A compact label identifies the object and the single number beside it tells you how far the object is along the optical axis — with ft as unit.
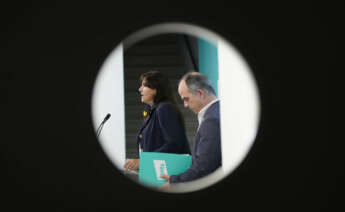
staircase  46.70
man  14.01
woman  18.16
